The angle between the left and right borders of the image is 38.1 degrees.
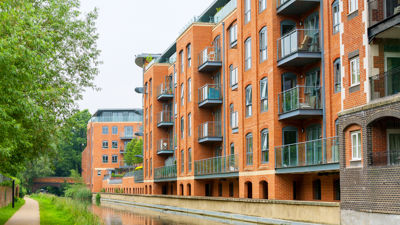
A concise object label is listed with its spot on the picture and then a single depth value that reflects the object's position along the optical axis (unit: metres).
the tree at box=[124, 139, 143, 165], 86.25
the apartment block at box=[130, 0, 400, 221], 19.33
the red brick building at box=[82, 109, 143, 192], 96.12
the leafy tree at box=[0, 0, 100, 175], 16.56
